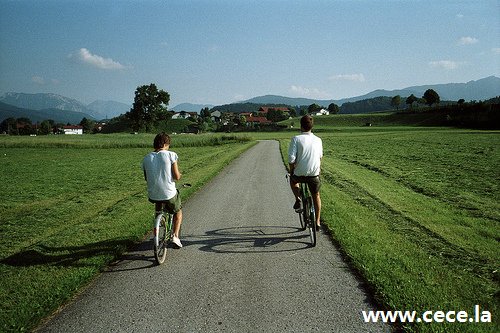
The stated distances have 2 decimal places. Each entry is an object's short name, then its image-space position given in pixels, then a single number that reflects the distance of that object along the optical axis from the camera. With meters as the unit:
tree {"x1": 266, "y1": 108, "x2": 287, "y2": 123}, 164.88
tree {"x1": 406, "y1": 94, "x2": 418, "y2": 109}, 156.75
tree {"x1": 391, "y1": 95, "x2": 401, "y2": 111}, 174.38
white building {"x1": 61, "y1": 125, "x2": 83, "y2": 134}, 191.02
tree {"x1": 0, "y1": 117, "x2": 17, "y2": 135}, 142.82
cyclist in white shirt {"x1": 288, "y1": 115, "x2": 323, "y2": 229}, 6.86
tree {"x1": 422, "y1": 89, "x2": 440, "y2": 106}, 134.62
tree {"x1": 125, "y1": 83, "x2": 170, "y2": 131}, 86.88
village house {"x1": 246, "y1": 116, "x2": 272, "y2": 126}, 177.27
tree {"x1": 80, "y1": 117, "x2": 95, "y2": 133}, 174.62
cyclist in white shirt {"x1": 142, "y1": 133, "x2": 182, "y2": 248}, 6.00
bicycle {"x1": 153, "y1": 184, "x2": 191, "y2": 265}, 5.83
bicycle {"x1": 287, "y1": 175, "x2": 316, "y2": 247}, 6.82
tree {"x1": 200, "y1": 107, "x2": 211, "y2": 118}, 190.52
